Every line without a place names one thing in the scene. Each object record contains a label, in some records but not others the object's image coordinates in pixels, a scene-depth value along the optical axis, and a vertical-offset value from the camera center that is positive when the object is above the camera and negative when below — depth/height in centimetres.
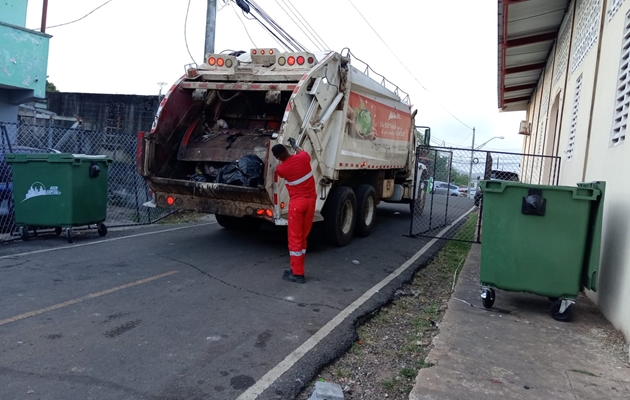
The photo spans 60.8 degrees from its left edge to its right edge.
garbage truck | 712 +47
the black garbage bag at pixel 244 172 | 710 -11
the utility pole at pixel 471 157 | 880 +45
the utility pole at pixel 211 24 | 1299 +333
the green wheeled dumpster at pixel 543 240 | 501 -48
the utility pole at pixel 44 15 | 1483 +368
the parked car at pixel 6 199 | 823 -86
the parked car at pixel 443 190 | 2689 -48
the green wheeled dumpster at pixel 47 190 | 775 -62
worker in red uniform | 618 -36
